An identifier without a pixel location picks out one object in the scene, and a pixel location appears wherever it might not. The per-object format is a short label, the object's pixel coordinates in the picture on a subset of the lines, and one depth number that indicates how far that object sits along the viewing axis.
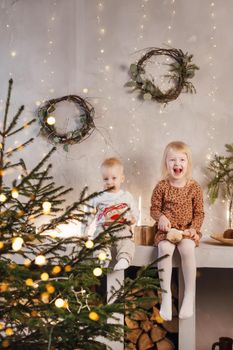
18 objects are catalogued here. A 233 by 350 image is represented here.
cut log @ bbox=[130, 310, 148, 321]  3.12
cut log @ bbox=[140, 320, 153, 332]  3.13
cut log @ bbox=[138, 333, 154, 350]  3.12
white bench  2.96
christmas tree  1.62
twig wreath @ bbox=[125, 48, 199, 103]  3.54
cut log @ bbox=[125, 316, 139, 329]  3.13
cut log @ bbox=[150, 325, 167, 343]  3.14
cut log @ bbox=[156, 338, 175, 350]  3.13
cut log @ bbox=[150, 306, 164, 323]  3.13
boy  3.12
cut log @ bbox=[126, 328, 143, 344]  3.14
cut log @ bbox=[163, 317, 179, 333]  3.14
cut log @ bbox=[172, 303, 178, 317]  3.11
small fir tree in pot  3.50
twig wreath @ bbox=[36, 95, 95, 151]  3.50
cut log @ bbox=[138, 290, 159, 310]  3.14
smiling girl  2.98
